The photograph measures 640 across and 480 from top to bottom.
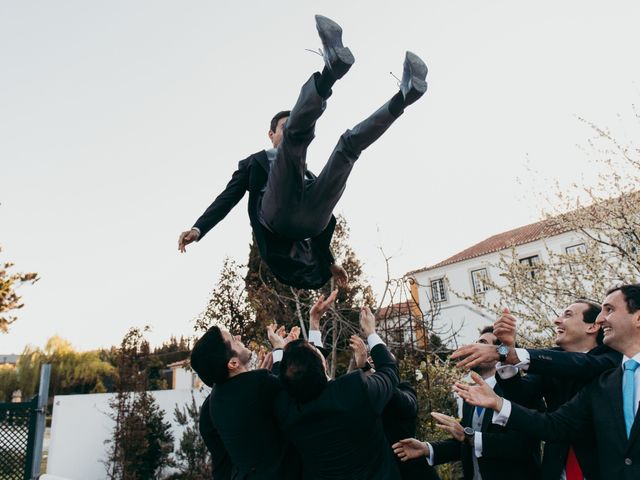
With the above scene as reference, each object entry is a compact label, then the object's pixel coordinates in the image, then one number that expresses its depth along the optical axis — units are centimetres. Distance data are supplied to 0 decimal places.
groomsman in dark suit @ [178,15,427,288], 302
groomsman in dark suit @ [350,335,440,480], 309
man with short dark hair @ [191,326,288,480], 284
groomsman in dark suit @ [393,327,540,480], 318
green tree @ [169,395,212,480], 1165
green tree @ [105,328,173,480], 1190
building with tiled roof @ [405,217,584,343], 2481
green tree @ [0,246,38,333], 1445
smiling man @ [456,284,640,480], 252
